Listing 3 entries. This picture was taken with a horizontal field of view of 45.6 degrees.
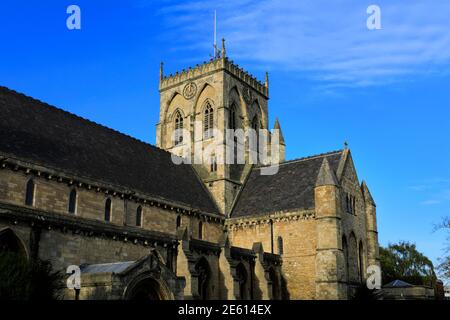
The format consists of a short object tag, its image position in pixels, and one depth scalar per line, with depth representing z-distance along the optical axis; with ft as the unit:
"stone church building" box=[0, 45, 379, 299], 85.92
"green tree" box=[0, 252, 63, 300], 54.13
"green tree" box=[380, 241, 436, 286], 280.51
